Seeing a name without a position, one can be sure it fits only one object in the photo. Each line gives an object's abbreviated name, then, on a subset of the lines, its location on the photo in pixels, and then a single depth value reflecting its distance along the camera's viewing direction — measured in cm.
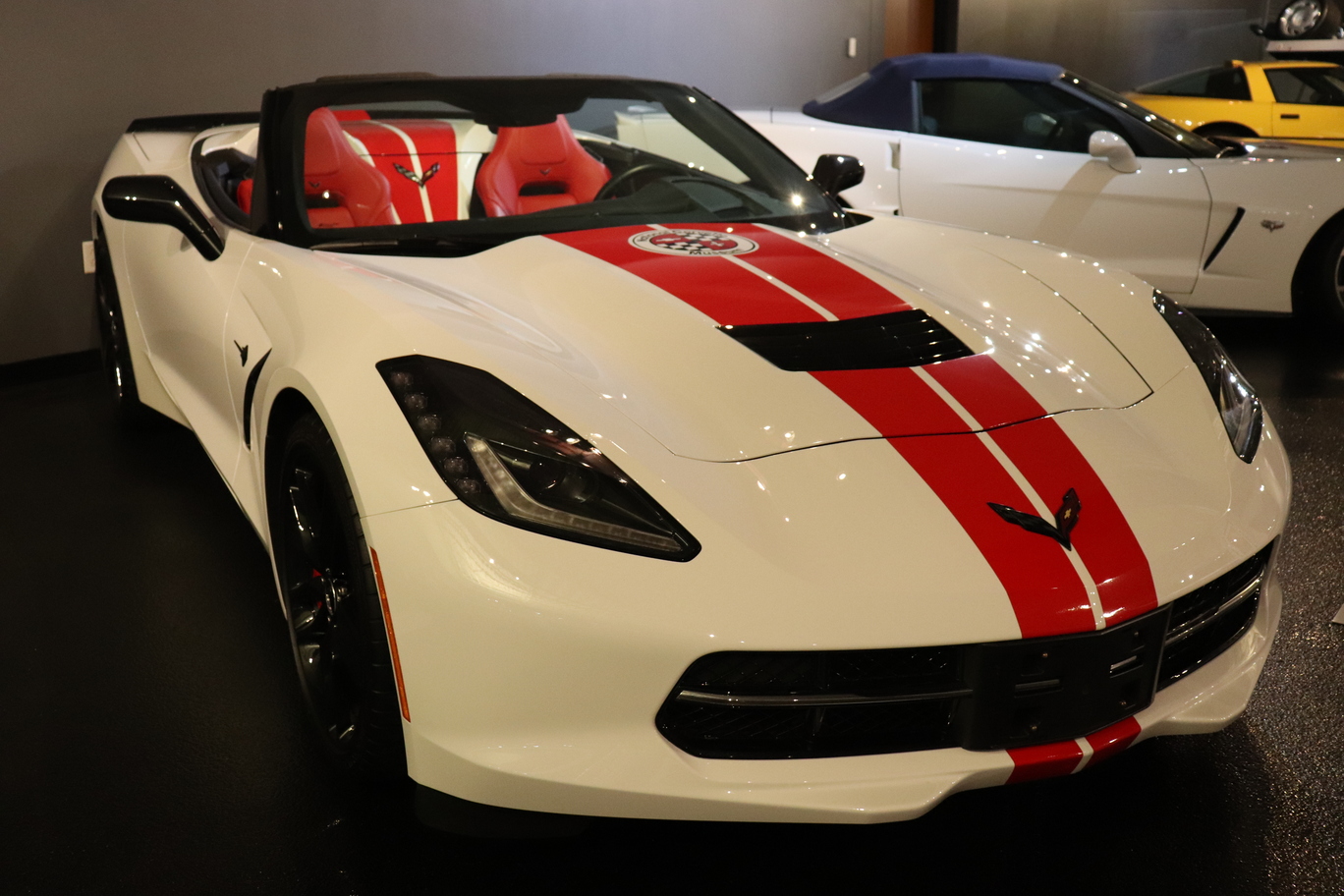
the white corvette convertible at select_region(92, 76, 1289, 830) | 120
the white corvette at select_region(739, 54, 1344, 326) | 399
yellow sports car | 720
